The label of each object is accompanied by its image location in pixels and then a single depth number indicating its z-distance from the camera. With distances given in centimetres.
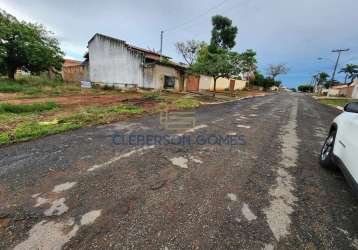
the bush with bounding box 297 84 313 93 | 8662
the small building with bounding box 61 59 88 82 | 2395
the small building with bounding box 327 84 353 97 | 3988
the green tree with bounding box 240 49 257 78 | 1575
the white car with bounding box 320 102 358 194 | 240
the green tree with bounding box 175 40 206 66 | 3416
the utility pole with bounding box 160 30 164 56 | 2420
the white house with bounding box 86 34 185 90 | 1808
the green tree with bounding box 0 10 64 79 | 1706
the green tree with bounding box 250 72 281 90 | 5173
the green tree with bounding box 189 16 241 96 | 1519
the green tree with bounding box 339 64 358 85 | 5388
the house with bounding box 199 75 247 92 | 2606
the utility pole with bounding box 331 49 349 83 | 3033
